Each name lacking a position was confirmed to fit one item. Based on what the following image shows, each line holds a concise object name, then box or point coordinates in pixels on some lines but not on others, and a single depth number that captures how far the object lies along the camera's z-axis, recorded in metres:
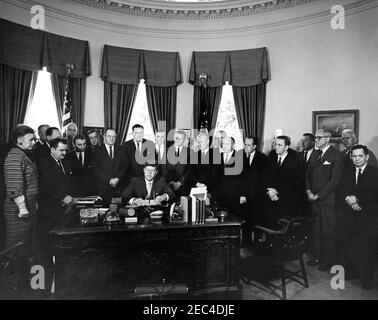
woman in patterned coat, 3.19
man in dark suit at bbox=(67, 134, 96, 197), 4.57
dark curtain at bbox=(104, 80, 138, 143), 6.21
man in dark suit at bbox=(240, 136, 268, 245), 4.39
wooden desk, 2.83
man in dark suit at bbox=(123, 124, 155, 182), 4.73
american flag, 5.54
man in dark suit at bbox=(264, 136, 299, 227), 4.23
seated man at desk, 3.72
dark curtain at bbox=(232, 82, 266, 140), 6.27
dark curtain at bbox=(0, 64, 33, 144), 4.93
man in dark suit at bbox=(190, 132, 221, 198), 4.34
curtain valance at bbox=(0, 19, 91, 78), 4.93
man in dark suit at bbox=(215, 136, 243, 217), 4.29
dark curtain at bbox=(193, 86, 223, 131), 6.44
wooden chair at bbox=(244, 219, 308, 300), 3.25
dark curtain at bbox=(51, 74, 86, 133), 5.67
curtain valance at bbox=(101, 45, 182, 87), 6.14
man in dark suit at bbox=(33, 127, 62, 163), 4.16
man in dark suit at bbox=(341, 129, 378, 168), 4.54
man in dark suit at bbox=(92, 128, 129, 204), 4.64
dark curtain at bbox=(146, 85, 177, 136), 6.48
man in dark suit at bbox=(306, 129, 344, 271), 4.10
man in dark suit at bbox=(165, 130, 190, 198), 4.45
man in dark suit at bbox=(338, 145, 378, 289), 3.62
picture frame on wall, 5.24
